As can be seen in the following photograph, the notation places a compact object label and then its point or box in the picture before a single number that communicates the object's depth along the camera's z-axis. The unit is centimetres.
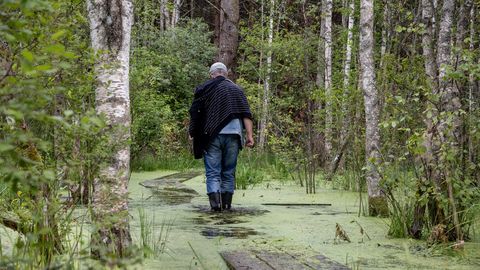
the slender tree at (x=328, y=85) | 1982
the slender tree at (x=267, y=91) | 3052
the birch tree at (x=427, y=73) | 815
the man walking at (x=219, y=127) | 1211
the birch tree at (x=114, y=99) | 648
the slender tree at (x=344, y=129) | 1736
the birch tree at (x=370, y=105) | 1087
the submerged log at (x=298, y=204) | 1317
